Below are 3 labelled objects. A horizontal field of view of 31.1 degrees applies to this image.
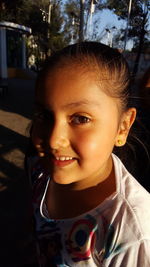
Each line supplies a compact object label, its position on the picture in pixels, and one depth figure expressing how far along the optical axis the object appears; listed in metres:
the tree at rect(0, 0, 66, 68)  25.12
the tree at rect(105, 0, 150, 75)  17.12
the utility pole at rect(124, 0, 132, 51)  16.64
